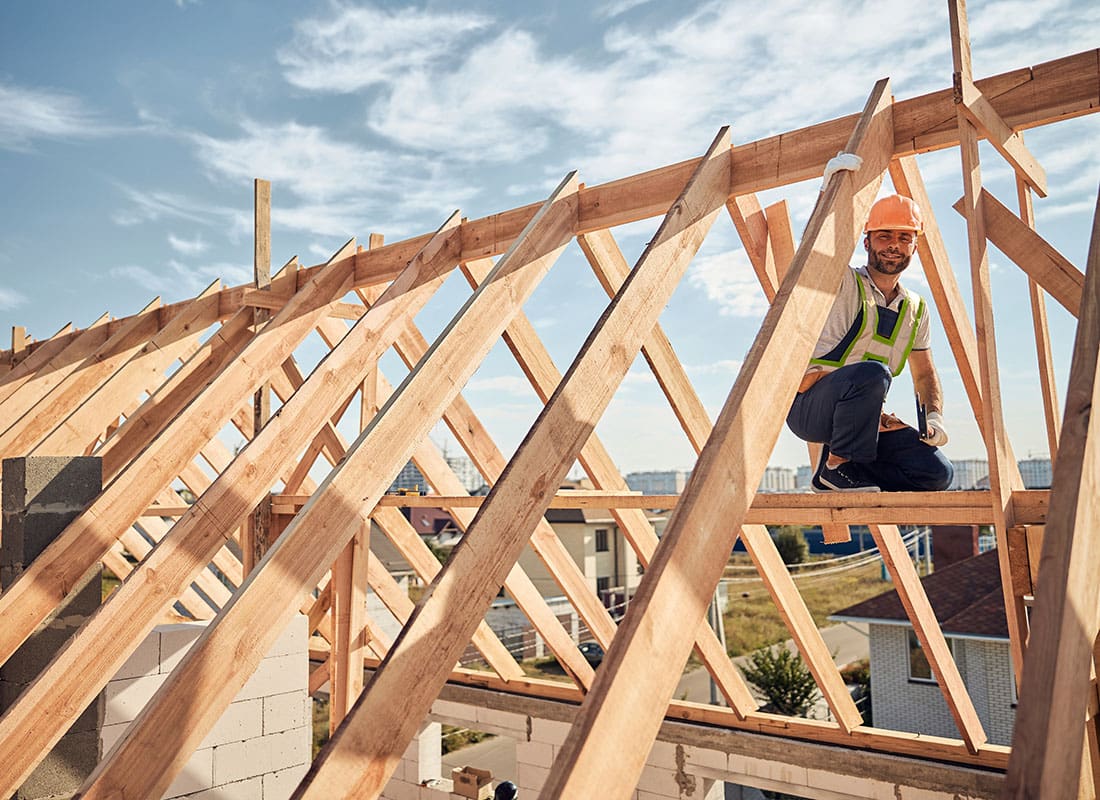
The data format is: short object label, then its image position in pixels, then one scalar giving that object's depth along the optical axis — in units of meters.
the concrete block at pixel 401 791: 7.79
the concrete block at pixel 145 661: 4.67
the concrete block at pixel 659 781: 5.97
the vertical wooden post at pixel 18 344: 8.04
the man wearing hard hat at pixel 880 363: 3.26
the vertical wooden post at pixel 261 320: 5.76
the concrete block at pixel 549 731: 6.58
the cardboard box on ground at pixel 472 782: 7.18
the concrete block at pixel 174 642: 4.82
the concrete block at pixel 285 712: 5.23
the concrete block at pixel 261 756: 5.03
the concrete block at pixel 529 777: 6.73
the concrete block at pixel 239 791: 4.98
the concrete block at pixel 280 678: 5.16
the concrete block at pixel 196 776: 4.85
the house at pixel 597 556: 24.25
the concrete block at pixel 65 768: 3.78
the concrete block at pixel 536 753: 6.61
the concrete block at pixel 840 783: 5.09
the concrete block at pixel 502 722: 6.82
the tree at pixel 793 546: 33.47
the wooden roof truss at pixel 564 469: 1.77
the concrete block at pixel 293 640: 5.26
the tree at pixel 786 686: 14.84
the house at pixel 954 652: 12.16
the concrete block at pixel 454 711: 7.10
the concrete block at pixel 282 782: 5.19
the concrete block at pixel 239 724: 5.01
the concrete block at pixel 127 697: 4.60
